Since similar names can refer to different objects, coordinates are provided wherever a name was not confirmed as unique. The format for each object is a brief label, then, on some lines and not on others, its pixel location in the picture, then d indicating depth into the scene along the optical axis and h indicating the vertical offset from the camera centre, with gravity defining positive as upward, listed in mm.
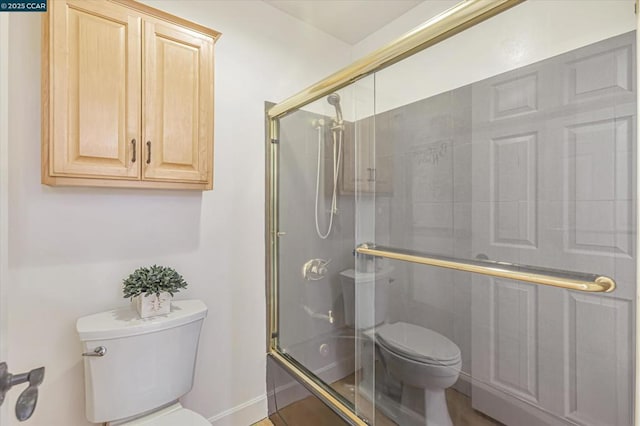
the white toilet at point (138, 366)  1154 -609
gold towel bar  898 -219
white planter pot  1275 -389
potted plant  1274 -320
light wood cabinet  1143 +476
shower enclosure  1140 -51
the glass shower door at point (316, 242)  1794 -180
